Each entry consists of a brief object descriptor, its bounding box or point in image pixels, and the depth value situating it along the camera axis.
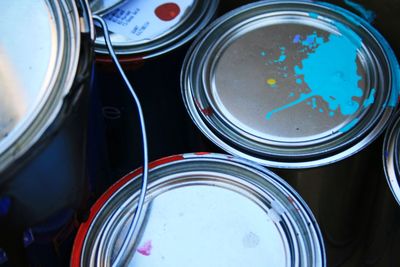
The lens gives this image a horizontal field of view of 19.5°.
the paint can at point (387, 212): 0.80
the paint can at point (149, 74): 0.86
